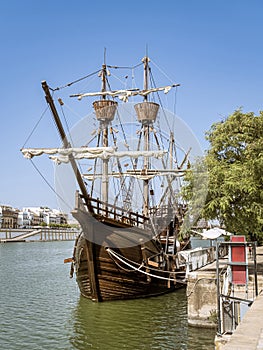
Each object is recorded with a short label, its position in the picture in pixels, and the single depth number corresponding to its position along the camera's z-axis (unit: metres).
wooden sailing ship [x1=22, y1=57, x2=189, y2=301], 17.83
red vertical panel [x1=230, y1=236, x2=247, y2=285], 9.57
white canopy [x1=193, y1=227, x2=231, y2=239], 18.08
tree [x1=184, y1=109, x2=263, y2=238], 15.02
